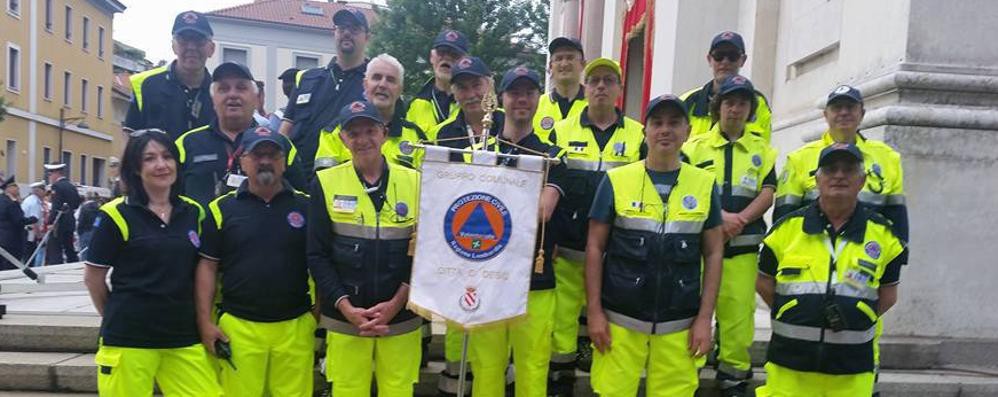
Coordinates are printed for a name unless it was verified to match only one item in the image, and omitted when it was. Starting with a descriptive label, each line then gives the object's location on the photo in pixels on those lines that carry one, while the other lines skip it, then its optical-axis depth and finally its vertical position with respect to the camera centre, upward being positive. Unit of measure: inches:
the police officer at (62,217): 524.7 -51.4
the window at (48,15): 1451.8 +250.9
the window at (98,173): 1704.0 -57.2
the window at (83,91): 1624.0 +120.0
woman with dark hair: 147.5 -26.1
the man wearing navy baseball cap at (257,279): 155.9 -25.5
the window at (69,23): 1550.2 +252.8
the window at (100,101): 1713.8 +106.0
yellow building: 1331.2 +115.8
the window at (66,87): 1540.4 +121.5
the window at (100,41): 1717.5 +243.6
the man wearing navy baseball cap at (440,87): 225.5 +24.9
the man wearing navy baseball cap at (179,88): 197.8 +17.0
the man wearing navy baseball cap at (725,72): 198.2 +30.5
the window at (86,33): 1633.9 +248.0
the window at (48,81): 1464.7 +124.8
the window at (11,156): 1323.3 -23.2
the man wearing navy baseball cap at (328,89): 215.8 +21.0
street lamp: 1500.2 +54.4
